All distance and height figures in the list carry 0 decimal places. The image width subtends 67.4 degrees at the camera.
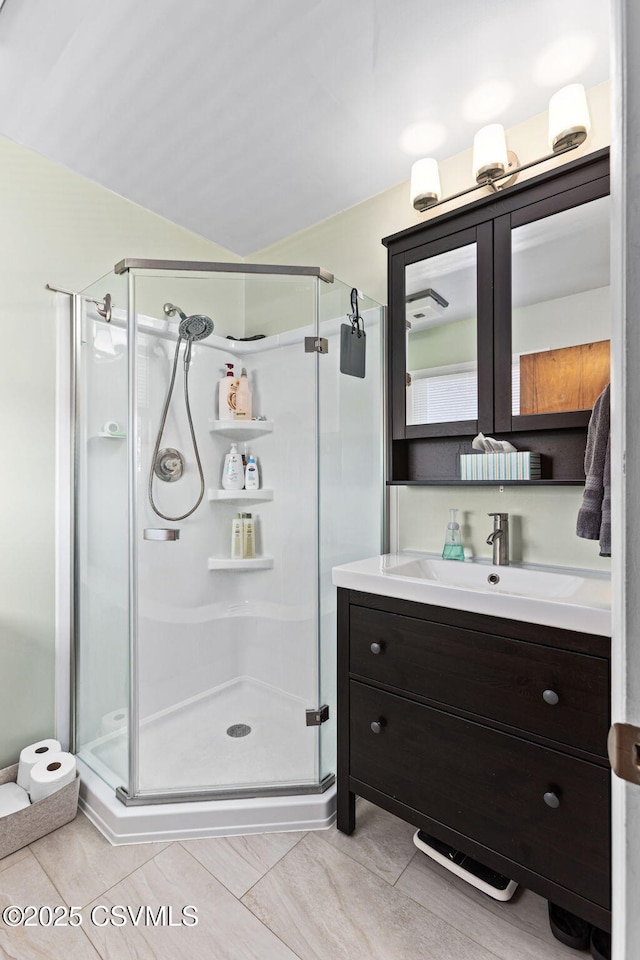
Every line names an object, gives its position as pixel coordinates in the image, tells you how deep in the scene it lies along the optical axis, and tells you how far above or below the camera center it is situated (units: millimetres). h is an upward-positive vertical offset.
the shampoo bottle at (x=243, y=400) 1807 +307
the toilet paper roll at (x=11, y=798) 1553 -1071
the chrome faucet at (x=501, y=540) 1662 -204
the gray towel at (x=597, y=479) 1260 +6
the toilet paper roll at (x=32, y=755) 1715 -1002
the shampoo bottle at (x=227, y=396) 1796 +320
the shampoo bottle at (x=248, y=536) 1847 -212
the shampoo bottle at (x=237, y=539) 1841 -221
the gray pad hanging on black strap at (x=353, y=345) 1857 +541
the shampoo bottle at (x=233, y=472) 1819 +36
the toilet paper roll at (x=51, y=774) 1611 -1007
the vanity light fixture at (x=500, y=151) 1507 +1132
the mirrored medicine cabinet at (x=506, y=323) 1519 +559
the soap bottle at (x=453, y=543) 1776 -230
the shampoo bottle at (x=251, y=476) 1835 +21
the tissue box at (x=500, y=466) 1602 +53
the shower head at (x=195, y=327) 1739 +564
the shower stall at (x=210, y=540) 1686 -220
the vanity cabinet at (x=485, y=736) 1123 -693
